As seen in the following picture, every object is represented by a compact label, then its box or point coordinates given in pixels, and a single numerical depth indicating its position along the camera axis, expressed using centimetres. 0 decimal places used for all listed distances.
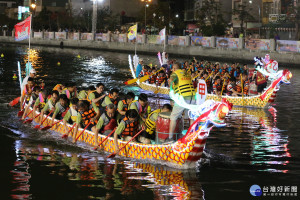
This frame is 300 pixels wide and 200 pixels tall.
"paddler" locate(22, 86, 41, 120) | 1834
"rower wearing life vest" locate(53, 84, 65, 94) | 1833
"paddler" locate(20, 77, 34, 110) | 1948
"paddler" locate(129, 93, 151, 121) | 1380
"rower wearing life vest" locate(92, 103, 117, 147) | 1393
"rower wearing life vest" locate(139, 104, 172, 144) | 1310
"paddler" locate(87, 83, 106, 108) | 1575
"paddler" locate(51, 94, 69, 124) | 1623
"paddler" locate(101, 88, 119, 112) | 1502
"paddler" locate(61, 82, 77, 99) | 1734
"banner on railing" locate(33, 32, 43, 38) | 8808
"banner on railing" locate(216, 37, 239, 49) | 4987
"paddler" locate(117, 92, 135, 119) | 1449
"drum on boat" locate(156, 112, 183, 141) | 1259
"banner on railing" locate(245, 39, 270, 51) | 4672
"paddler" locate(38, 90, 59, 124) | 1673
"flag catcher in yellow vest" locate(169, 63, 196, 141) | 1310
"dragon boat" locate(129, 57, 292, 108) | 2131
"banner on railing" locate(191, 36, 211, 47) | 5384
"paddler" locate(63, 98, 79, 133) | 1555
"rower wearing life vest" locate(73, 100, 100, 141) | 1460
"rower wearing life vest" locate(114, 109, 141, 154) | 1286
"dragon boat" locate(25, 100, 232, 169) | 1097
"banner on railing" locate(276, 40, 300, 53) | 4391
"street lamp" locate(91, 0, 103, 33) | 8456
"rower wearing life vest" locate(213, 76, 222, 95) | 2256
